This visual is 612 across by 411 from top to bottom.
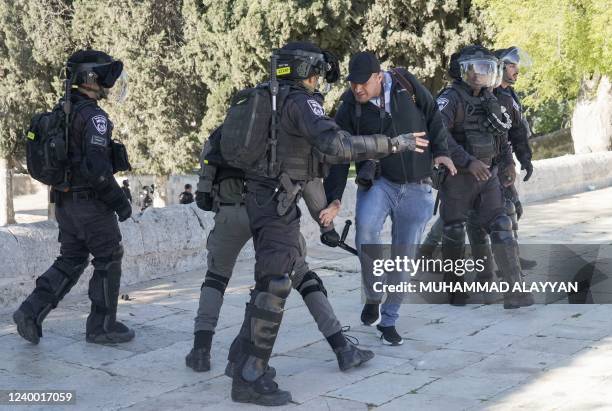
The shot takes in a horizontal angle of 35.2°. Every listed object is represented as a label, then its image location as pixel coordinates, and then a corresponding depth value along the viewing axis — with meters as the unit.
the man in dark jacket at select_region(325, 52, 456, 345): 6.15
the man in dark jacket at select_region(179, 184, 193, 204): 21.89
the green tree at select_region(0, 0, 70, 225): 35.66
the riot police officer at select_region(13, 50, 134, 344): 6.09
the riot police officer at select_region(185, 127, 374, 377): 5.60
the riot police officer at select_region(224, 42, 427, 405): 5.06
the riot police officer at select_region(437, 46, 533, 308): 7.21
